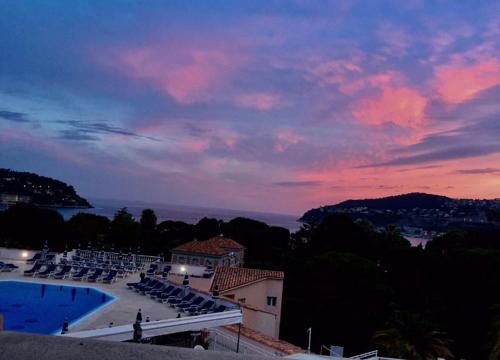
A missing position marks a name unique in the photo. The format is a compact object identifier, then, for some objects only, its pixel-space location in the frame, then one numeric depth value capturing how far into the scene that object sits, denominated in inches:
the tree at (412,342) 738.2
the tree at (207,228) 2515.1
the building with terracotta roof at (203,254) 1274.6
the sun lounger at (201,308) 572.8
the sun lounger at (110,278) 754.2
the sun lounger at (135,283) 713.8
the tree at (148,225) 2219.0
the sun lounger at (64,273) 764.0
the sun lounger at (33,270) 758.8
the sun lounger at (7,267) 773.6
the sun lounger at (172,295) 630.5
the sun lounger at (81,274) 764.0
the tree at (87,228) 1811.6
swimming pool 559.5
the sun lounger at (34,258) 854.5
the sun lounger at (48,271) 761.0
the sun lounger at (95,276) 757.9
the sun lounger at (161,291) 652.4
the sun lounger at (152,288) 676.1
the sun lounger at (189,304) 591.8
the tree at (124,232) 1983.3
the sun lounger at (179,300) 610.5
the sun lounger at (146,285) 692.7
